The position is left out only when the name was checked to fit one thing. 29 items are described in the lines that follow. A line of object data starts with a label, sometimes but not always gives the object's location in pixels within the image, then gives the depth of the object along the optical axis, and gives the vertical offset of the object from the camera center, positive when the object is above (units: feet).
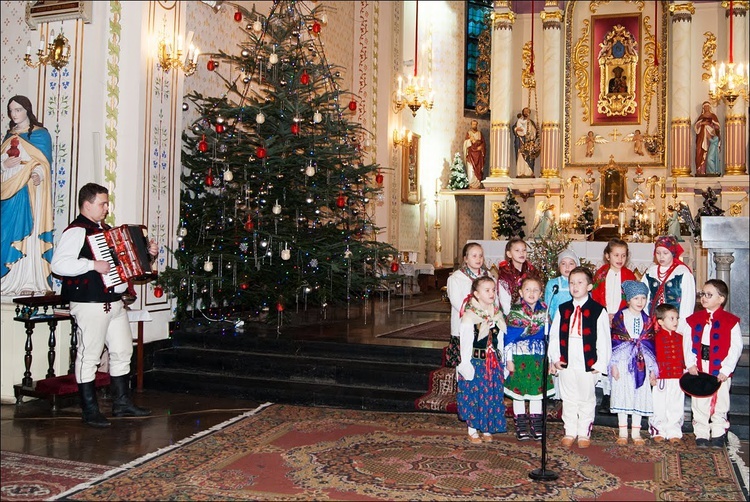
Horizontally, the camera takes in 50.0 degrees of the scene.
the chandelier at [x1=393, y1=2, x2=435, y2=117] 47.88 +10.16
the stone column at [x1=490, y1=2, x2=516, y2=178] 58.95 +12.89
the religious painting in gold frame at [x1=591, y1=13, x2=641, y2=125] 58.08 +14.10
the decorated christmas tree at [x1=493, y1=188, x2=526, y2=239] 52.42 +2.74
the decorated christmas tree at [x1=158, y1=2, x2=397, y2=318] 28.86 +2.56
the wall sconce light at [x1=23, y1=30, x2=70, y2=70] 25.55 +6.58
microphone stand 16.16 -4.26
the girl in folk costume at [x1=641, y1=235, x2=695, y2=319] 21.16 -0.44
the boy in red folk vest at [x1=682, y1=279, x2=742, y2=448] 19.27 -2.19
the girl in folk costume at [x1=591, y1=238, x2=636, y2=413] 21.56 -0.50
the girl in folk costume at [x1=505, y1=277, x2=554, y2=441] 19.79 -2.37
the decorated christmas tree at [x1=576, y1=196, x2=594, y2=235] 55.21 +2.91
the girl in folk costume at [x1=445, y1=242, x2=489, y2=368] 21.11 -0.50
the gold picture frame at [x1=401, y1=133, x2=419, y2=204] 52.85 +6.03
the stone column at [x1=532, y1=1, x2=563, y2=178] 58.54 +13.42
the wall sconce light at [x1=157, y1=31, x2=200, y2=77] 27.94 +7.18
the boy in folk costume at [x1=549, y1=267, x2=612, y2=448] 19.25 -2.20
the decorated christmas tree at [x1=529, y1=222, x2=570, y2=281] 31.94 +0.37
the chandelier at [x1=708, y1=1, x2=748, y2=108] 48.44 +11.20
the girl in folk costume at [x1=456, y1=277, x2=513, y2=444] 19.52 -2.53
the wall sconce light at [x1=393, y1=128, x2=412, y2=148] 51.56 +8.11
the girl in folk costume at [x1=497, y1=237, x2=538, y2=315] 21.94 -0.26
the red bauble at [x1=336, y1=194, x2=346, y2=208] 29.45 +2.22
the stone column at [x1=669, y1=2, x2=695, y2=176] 55.47 +12.22
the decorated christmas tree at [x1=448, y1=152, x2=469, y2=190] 60.39 +6.47
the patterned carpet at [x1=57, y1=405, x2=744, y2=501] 15.60 -4.43
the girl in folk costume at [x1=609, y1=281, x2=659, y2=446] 19.80 -2.54
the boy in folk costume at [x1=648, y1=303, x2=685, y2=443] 19.67 -3.02
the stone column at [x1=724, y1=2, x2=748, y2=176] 54.34 +9.51
